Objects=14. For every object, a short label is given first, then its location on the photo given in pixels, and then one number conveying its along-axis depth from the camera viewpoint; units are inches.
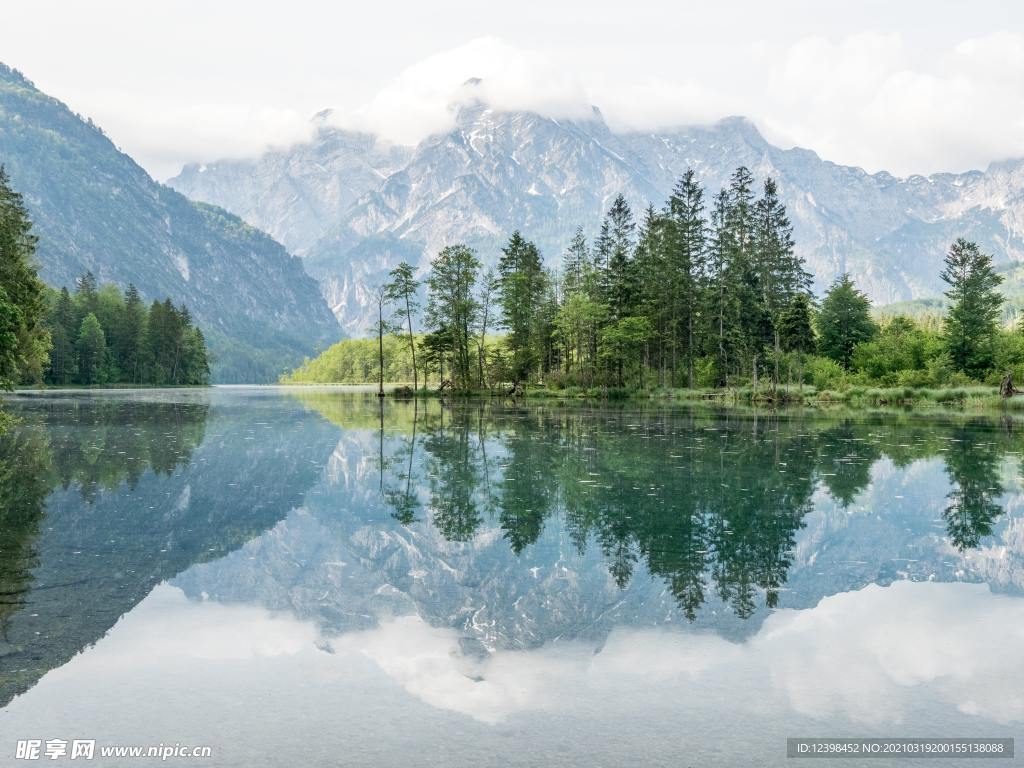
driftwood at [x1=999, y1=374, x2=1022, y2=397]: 2576.3
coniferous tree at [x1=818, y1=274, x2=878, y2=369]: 3550.7
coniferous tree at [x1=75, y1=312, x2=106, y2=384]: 5413.4
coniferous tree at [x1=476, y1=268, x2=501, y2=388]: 3788.1
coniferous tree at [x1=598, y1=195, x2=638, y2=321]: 3363.7
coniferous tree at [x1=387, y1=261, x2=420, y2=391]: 3619.6
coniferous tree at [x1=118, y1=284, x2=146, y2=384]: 5969.5
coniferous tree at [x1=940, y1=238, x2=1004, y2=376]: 3078.2
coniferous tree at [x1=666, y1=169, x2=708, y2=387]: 3307.1
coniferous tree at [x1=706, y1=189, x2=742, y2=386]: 3250.5
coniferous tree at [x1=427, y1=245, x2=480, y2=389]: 3663.9
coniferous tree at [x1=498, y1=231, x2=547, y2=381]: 3725.4
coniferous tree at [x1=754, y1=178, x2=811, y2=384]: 3526.1
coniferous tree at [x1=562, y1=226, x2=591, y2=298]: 3865.7
